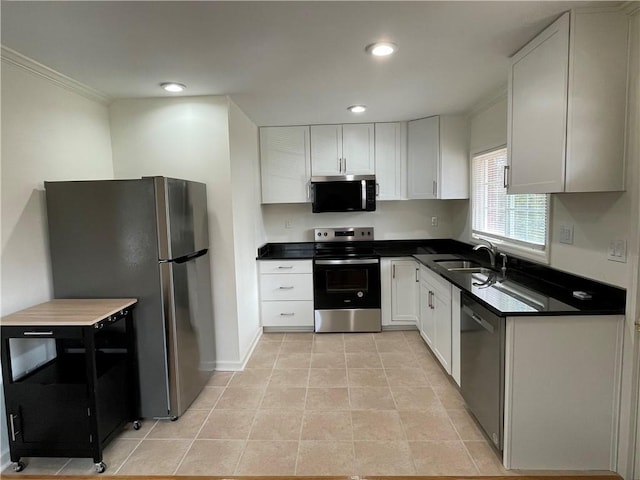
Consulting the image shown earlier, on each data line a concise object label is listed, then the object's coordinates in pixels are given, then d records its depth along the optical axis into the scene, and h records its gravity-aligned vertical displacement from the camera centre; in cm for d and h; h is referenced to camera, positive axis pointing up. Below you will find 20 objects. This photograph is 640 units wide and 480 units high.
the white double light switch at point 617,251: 169 -24
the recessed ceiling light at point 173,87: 252 +95
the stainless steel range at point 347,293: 378 -92
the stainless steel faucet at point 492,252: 291 -39
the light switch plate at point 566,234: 209 -18
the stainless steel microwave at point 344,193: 394 +20
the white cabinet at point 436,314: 269 -93
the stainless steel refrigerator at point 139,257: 219 -27
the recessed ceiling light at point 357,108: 323 +97
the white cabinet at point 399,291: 381 -91
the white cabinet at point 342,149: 396 +70
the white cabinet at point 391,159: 396 +58
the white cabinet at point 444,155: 362 +56
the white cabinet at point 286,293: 385 -92
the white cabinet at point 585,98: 165 +52
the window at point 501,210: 252 -3
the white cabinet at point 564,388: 172 -93
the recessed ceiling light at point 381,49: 193 +92
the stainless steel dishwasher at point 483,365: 182 -93
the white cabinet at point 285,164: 399 +56
